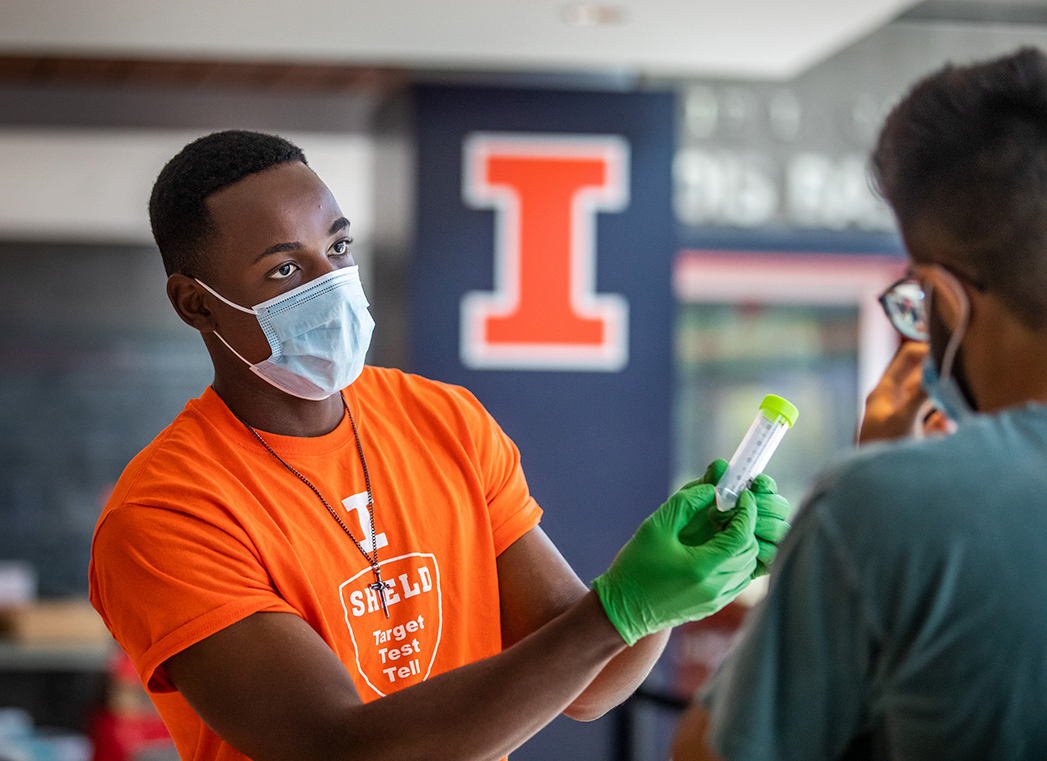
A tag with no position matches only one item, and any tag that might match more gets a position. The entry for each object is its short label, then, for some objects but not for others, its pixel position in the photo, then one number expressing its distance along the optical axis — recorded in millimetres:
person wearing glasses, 1990
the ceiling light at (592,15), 4677
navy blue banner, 5367
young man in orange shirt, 2289
